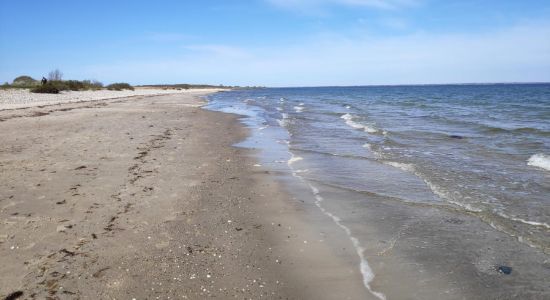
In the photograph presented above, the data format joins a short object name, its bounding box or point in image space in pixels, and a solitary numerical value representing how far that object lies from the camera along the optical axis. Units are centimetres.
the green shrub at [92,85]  5966
